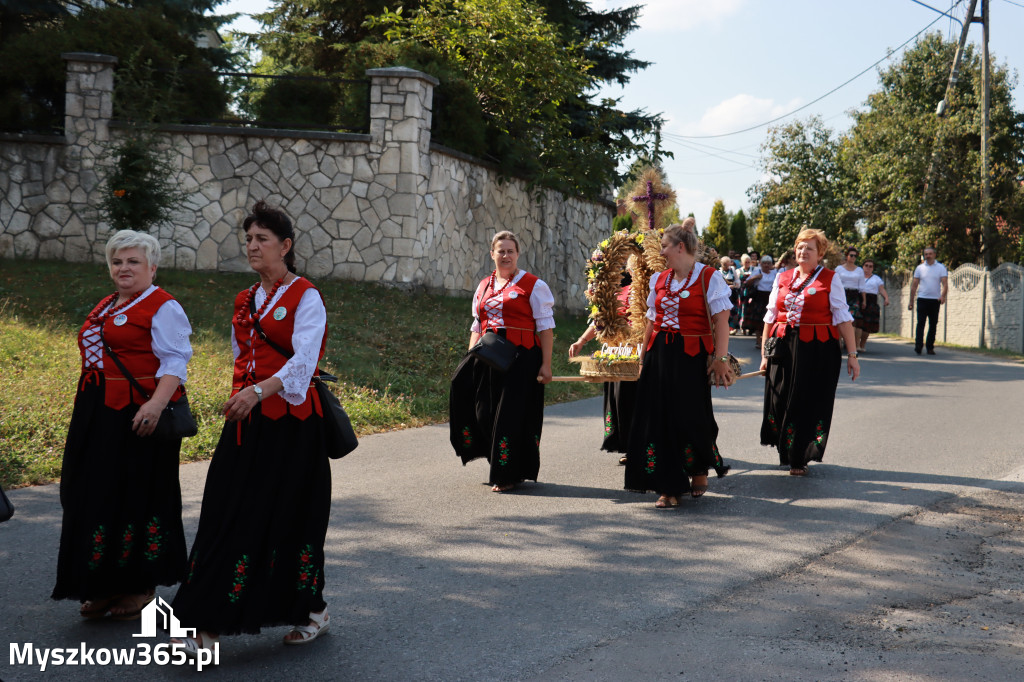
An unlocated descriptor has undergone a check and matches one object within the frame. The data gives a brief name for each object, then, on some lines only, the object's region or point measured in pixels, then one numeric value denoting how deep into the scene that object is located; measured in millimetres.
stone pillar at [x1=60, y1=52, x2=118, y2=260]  16344
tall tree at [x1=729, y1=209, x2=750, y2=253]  75375
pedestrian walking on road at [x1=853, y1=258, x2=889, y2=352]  19047
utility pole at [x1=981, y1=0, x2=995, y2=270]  25688
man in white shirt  20234
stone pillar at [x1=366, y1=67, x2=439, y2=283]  16969
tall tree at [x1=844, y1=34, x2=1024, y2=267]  28203
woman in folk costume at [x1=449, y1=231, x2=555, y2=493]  7555
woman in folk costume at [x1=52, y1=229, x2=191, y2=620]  4438
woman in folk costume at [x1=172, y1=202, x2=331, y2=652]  4051
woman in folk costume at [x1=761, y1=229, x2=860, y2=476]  8273
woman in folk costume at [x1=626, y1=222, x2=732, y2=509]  7070
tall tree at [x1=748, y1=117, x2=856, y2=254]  37500
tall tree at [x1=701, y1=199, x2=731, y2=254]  74188
